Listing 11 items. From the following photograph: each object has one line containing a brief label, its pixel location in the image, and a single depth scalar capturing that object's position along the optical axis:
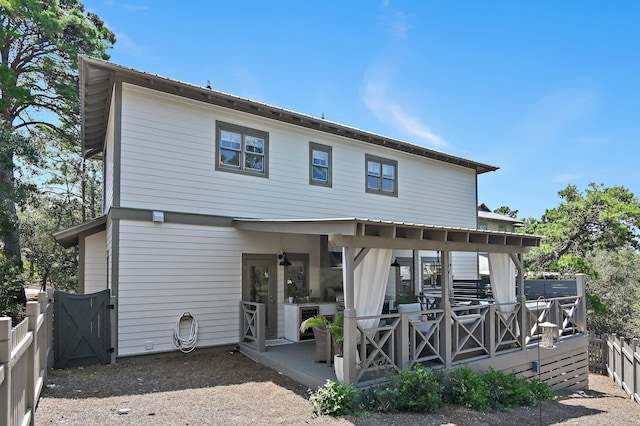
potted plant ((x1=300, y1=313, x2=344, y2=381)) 6.39
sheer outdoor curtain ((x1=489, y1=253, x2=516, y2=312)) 8.97
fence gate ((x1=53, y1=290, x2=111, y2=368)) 7.86
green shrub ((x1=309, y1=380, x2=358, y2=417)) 5.70
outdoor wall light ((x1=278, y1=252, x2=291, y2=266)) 10.14
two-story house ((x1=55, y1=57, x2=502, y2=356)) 8.45
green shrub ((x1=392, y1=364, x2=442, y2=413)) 6.01
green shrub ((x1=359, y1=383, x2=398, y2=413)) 5.91
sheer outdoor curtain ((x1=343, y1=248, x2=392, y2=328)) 6.69
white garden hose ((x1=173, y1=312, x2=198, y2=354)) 8.79
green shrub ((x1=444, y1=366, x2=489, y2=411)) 6.46
